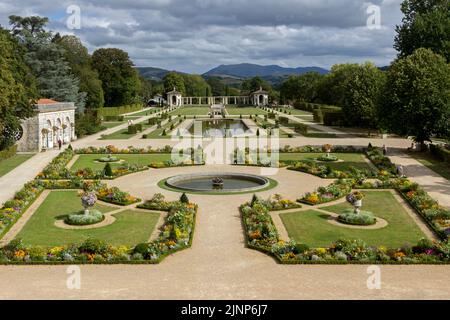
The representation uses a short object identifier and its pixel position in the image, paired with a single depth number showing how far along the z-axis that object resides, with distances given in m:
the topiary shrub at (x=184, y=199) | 27.34
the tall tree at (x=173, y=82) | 183.12
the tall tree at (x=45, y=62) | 70.88
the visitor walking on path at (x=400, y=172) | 35.00
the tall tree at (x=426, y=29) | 55.88
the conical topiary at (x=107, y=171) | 36.38
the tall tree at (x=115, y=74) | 111.38
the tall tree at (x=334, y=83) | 104.00
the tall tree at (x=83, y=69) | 85.06
